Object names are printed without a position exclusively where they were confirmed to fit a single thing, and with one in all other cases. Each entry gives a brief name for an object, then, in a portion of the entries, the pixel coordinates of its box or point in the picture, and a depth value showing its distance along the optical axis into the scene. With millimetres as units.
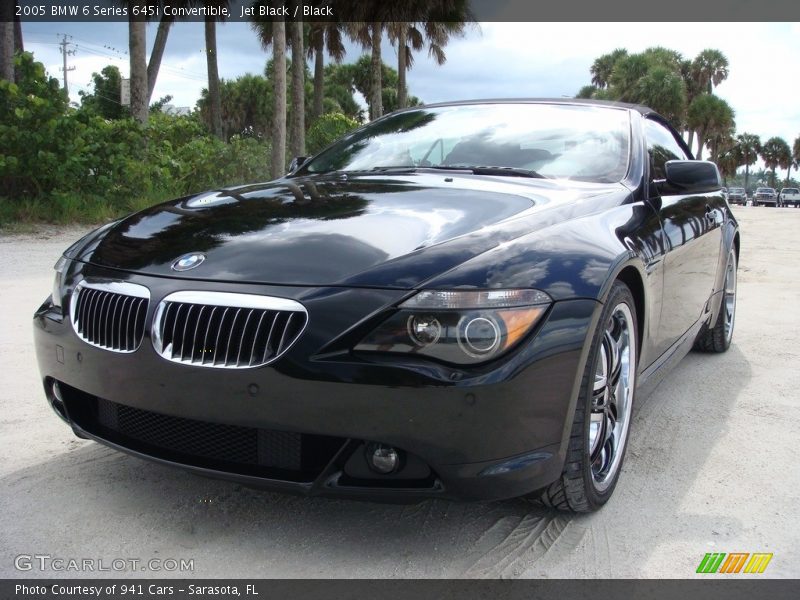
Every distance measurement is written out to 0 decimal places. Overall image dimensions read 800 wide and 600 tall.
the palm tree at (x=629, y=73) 60125
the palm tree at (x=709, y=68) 68688
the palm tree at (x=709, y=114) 66062
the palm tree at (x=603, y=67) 75438
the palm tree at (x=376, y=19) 25750
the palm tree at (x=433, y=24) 27344
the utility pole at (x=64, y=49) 66562
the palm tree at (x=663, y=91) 56531
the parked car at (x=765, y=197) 66875
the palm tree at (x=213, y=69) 26016
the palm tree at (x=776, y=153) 138000
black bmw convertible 2027
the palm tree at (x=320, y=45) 30188
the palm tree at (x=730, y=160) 110500
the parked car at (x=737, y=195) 67938
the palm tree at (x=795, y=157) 138375
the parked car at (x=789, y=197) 64250
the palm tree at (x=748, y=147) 130500
